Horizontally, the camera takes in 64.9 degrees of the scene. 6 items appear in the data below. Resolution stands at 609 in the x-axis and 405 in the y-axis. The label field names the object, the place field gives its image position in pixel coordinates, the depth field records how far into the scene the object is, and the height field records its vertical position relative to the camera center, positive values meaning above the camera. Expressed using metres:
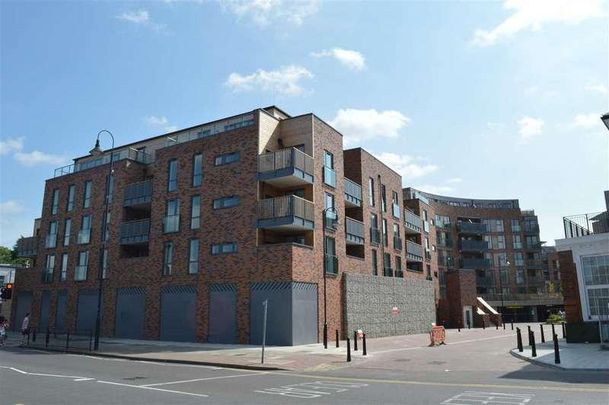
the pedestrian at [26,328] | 27.53 -1.23
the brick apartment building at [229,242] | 26.94 +4.24
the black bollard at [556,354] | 15.20 -1.54
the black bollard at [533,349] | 17.67 -1.62
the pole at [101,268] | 23.28 +1.94
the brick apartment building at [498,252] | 72.06 +8.30
